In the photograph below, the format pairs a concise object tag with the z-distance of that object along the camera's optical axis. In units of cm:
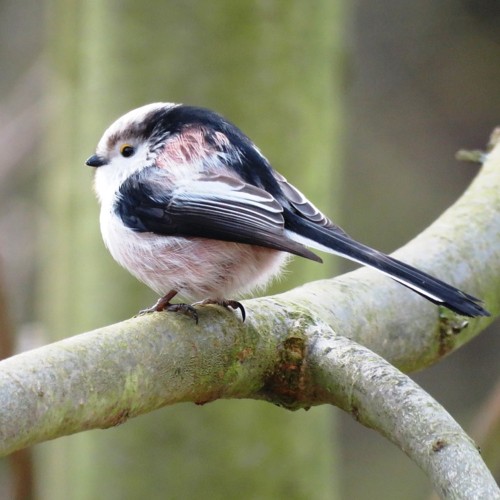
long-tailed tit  447
